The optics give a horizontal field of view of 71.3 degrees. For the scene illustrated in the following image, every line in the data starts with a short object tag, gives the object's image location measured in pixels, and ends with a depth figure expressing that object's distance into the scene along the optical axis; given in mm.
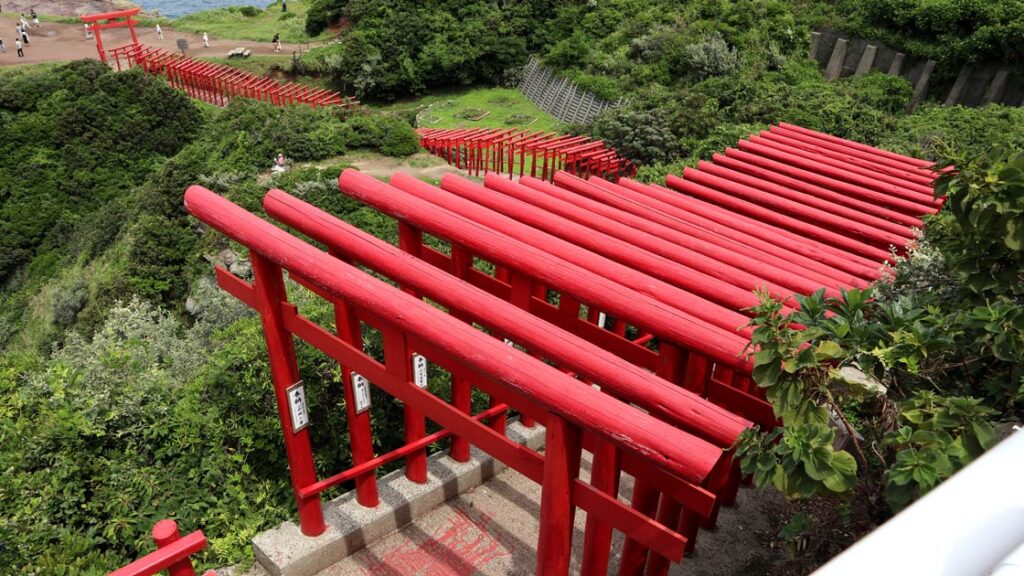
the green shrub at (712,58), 23828
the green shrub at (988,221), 2893
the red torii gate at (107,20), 28308
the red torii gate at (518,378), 2641
